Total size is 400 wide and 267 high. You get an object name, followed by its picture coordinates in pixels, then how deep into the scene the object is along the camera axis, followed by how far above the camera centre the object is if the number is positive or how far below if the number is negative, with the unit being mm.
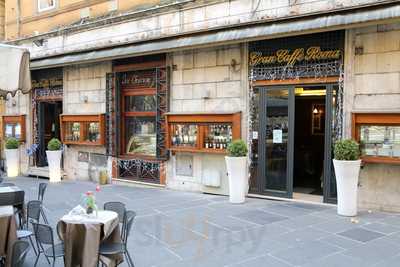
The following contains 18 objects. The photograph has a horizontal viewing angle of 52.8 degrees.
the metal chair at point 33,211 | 5605 -1225
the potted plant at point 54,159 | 12328 -1108
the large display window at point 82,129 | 11852 -181
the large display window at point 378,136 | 7184 -210
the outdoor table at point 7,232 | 4828 -1319
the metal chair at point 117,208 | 5413 -1138
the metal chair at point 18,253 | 3529 -1155
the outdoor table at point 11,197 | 5230 -984
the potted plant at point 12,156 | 13922 -1156
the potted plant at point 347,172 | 7059 -850
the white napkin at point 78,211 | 4805 -1053
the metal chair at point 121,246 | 4625 -1448
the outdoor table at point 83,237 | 4500 -1283
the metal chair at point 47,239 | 4312 -1261
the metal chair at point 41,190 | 7218 -1196
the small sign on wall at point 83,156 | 12617 -1040
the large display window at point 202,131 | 9047 -180
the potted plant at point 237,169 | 8297 -937
